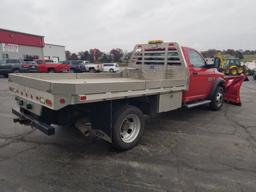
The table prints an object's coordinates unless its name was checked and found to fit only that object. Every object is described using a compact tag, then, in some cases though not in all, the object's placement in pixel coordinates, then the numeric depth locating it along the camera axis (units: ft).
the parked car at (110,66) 88.98
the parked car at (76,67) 87.86
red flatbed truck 8.96
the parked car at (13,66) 61.11
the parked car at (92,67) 89.38
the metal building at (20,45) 96.84
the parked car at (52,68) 66.90
